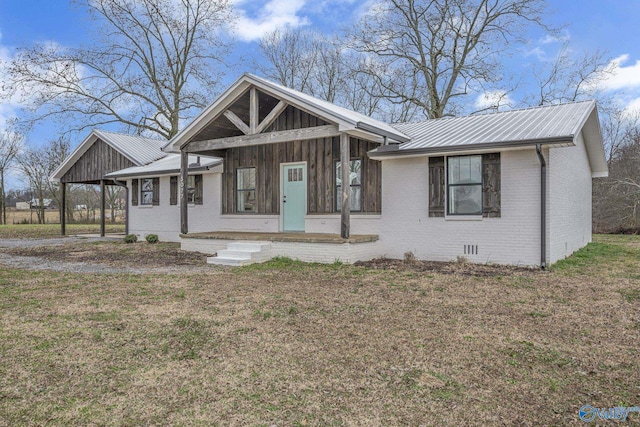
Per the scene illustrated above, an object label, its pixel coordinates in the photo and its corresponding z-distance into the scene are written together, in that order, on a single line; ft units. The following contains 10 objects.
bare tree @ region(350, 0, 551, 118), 73.51
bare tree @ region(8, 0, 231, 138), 74.13
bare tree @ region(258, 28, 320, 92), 89.85
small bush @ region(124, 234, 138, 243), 50.80
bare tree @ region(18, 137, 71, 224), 107.65
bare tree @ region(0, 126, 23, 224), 106.93
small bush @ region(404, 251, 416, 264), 32.70
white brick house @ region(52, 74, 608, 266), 29.09
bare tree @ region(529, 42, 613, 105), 71.56
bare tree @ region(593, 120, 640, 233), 67.77
